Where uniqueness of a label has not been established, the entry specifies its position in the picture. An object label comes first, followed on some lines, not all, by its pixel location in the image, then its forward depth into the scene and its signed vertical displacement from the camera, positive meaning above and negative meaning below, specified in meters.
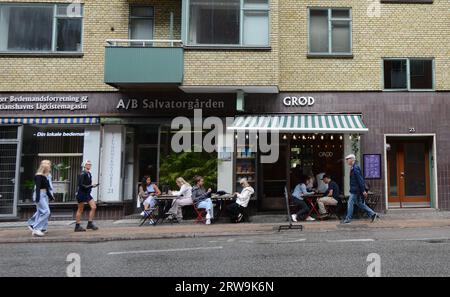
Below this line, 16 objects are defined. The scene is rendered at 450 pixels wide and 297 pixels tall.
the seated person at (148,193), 13.37 -0.40
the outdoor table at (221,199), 13.18 -0.56
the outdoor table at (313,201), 13.00 -0.58
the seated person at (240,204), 12.79 -0.67
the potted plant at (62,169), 14.53 +0.31
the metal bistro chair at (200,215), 13.03 -1.06
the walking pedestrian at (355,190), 11.97 -0.20
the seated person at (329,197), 12.93 -0.44
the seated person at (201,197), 12.91 -0.51
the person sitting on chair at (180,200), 12.96 -0.59
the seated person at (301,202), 12.81 -0.59
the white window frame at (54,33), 14.56 +4.83
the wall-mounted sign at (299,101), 14.64 +2.68
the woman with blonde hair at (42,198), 10.89 -0.48
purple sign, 14.26 +0.54
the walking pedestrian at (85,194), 11.59 -0.40
